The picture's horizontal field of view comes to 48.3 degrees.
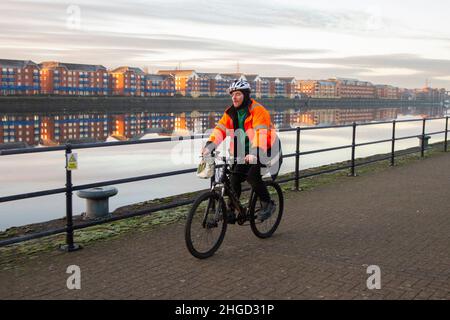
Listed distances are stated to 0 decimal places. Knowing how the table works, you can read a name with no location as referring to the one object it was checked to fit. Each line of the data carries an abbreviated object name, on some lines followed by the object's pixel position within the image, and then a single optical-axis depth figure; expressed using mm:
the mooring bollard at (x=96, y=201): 7438
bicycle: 5363
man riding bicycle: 5621
